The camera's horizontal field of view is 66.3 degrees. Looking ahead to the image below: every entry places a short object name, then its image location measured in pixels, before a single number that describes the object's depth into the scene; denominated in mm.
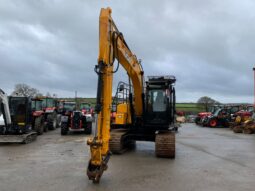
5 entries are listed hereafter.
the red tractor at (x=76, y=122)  11420
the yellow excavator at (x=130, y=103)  4276
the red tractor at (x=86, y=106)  17948
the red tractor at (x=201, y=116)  20464
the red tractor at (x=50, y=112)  13654
